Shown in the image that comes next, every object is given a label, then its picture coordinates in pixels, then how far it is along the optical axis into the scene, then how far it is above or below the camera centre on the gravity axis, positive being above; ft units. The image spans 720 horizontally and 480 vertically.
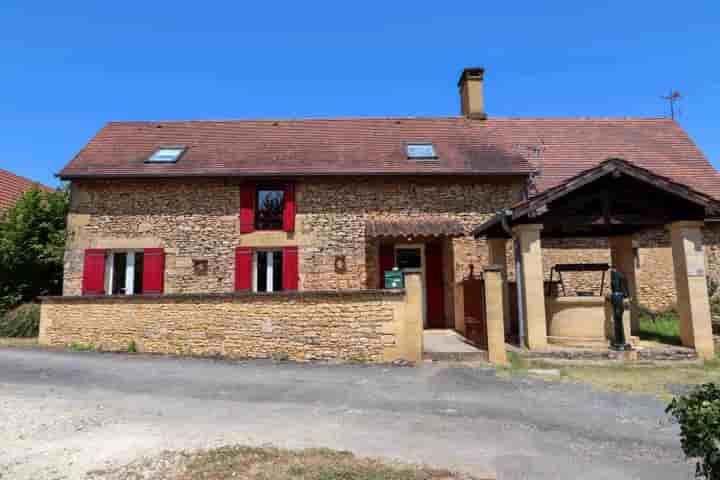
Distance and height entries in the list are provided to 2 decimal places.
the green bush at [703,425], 8.11 -2.59
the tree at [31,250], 45.24 +4.53
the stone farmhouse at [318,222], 40.11 +6.60
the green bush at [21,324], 41.29 -2.67
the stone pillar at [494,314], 28.84 -1.70
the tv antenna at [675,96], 64.85 +27.19
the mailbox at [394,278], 31.97 +0.81
